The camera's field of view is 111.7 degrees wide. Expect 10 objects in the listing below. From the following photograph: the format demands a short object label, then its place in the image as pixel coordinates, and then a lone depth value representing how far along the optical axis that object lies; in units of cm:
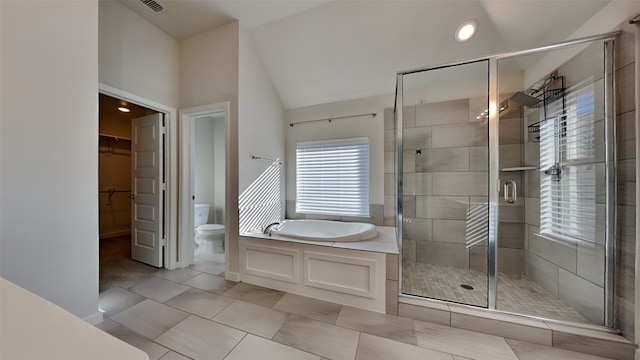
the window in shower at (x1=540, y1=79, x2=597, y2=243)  167
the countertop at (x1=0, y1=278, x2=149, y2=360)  37
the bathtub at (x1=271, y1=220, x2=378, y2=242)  271
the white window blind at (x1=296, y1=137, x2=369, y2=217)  301
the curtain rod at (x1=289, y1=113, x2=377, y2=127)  293
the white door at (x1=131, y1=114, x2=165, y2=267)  261
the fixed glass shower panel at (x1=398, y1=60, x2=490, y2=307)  229
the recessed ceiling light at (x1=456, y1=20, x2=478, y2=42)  211
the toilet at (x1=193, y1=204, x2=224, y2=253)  331
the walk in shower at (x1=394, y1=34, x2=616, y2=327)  161
